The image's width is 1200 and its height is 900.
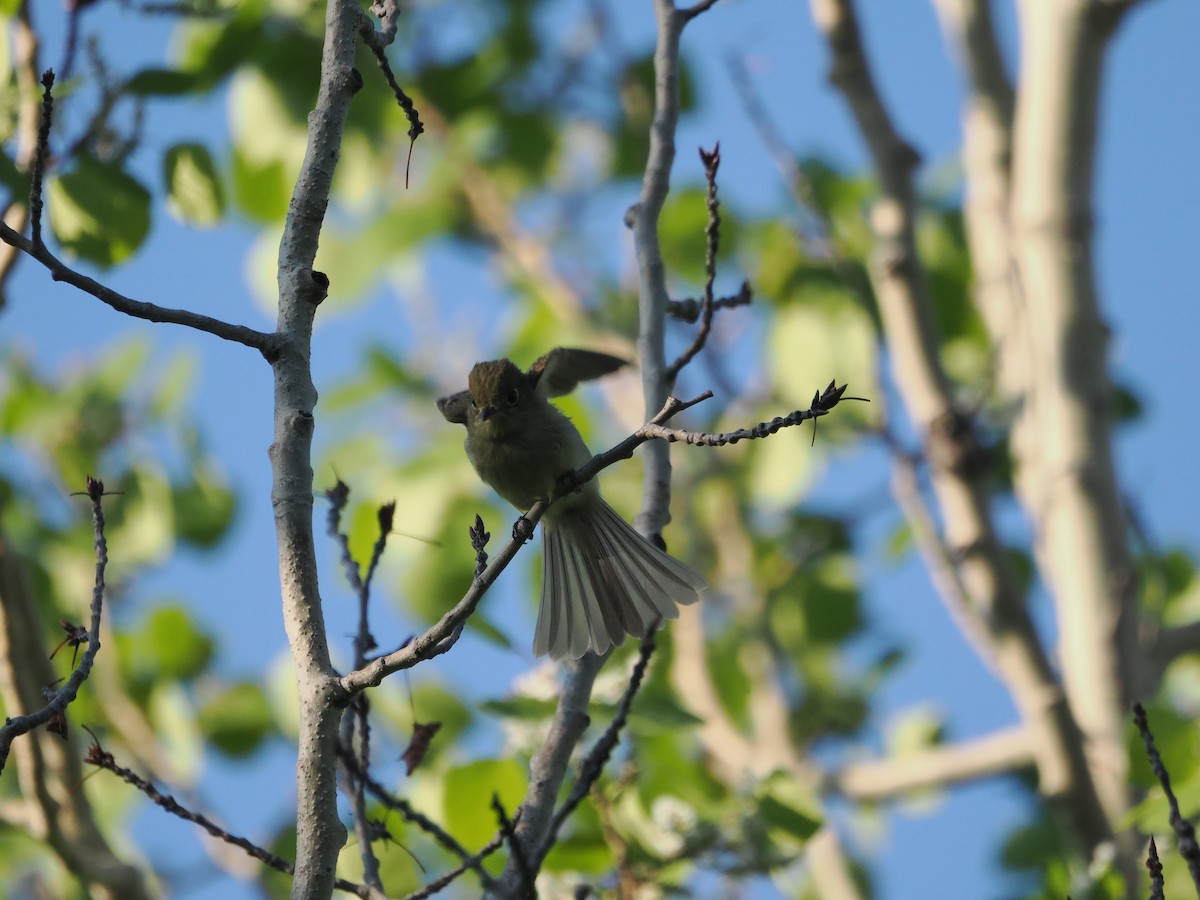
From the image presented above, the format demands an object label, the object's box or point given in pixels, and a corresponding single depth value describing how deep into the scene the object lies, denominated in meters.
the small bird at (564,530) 7.12
